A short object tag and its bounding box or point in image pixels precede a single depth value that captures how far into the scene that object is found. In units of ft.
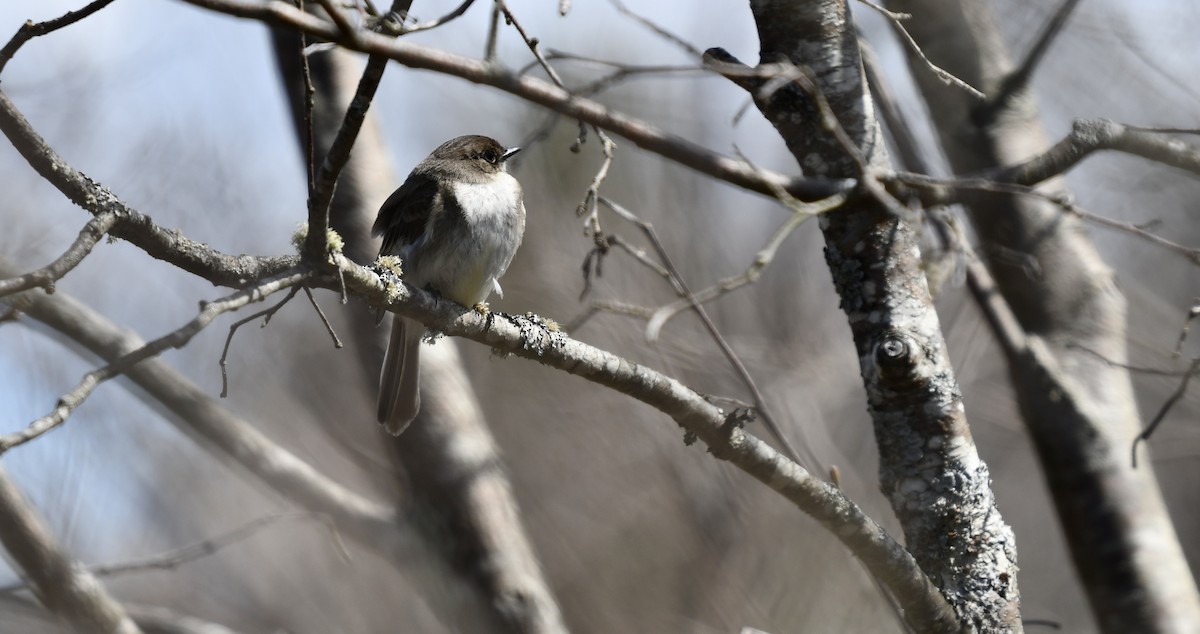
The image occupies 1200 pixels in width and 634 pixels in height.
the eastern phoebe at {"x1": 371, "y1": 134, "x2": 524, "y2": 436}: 25.21
